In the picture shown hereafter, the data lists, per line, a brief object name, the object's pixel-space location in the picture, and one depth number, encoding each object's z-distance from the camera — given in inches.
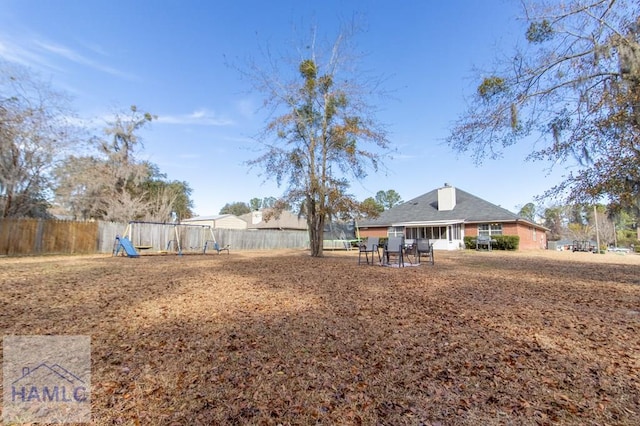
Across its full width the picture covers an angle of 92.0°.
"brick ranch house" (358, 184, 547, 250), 919.7
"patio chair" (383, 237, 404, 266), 381.1
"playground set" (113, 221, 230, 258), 655.1
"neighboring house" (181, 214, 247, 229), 1402.6
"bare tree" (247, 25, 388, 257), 572.7
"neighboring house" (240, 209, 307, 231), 1493.6
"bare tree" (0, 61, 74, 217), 422.4
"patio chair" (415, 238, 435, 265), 424.2
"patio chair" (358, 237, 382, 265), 424.5
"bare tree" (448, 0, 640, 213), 251.0
